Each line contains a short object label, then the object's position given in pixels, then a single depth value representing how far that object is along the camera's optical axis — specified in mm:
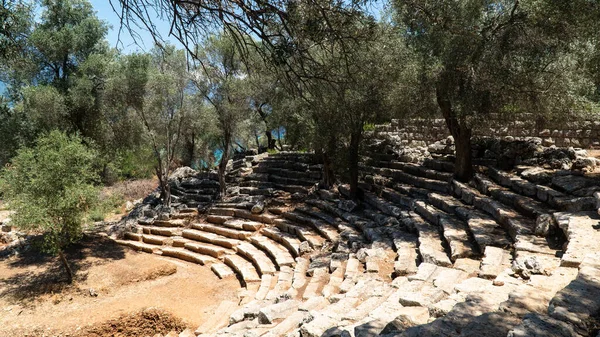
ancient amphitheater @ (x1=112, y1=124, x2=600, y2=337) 3568
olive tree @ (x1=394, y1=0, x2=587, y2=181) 8680
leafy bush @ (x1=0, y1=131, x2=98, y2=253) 10484
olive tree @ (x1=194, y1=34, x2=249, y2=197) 15281
